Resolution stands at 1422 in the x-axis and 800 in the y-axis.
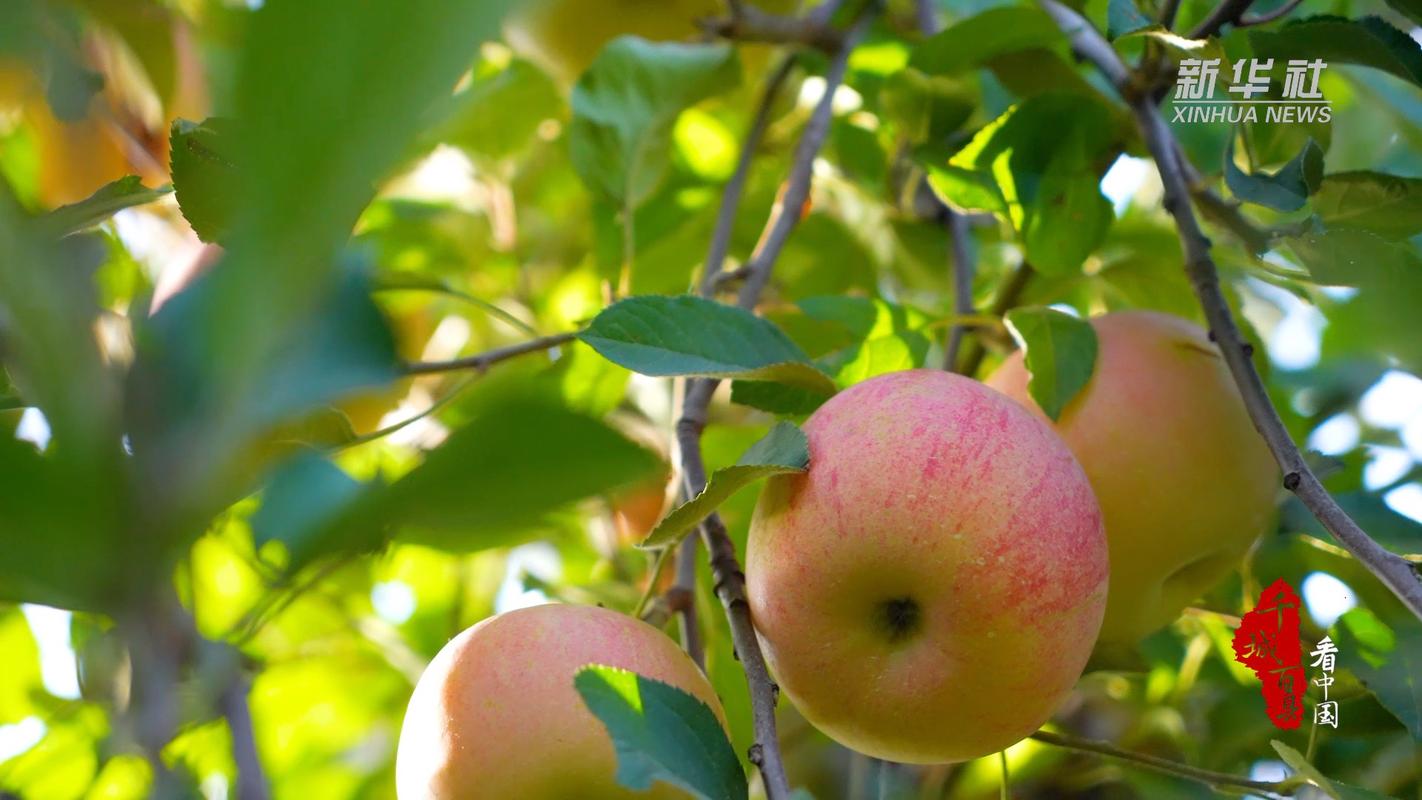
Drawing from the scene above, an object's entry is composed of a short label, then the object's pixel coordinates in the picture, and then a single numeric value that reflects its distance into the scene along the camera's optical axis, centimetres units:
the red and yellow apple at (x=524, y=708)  96
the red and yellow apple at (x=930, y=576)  96
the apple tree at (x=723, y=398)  56
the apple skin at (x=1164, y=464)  102
